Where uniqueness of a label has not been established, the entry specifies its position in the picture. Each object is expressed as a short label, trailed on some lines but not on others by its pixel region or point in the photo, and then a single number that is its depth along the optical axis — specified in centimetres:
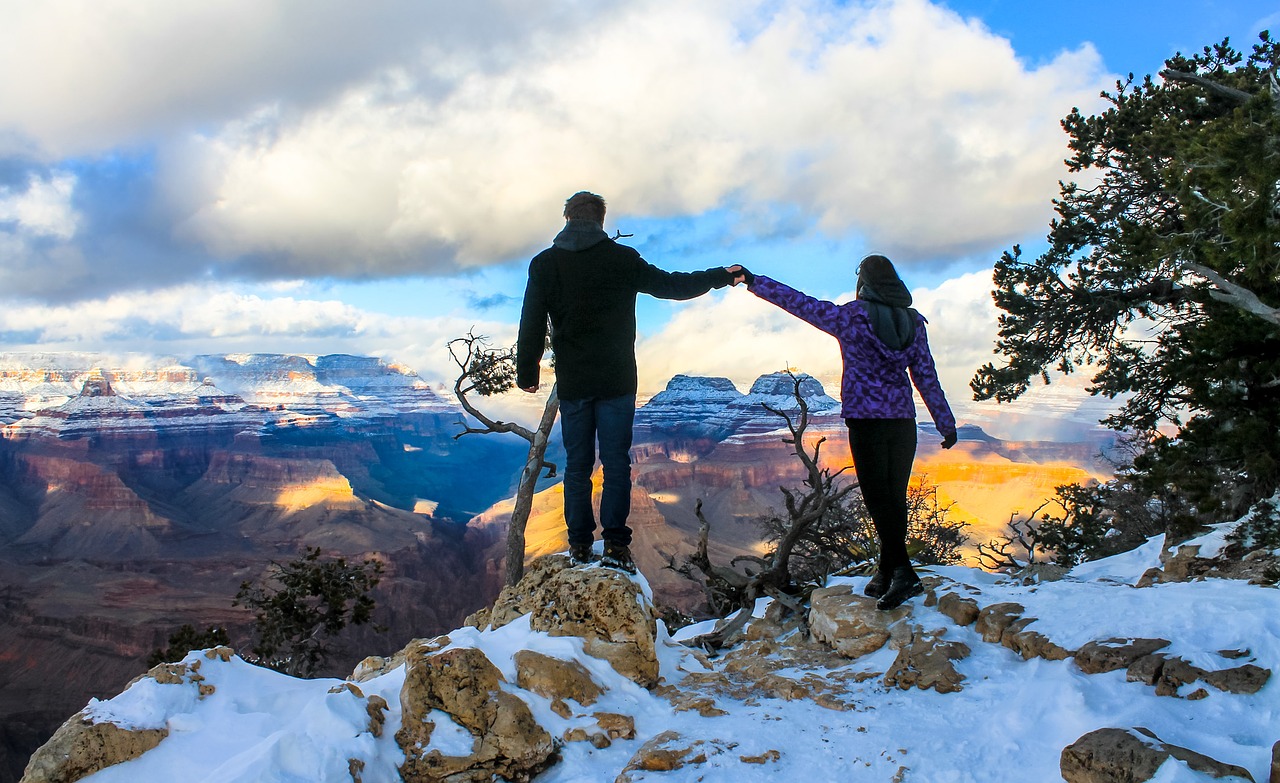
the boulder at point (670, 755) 289
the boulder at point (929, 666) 379
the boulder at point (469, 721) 302
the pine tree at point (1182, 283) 779
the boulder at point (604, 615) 419
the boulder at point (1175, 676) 304
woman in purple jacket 445
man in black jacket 453
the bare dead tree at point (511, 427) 1327
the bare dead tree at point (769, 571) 634
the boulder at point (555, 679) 360
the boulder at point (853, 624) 472
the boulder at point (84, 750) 281
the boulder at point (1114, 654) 334
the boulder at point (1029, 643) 372
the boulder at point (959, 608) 463
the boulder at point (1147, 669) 317
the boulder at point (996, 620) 429
